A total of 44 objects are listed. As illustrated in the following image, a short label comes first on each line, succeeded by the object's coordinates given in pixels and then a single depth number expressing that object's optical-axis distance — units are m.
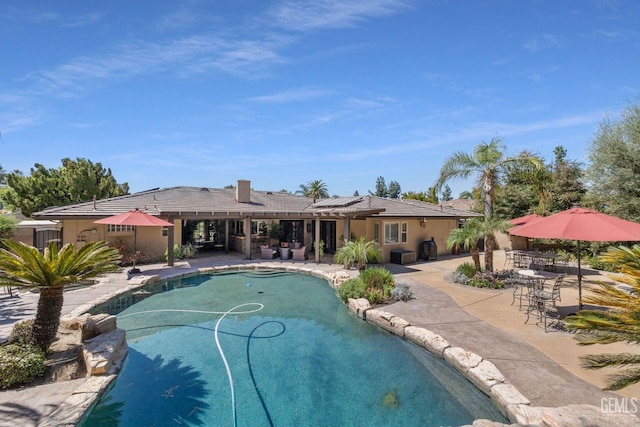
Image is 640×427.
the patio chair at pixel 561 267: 14.83
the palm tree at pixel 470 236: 12.55
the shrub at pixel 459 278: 12.80
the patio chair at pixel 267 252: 19.30
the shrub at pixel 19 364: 5.45
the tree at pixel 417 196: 47.17
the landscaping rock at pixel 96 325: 7.18
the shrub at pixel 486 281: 12.15
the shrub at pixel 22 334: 6.23
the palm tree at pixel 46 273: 6.08
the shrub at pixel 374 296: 10.23
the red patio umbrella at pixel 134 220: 13.77
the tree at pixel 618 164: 14.44
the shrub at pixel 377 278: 11.20
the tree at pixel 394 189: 70.31
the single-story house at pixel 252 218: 16.48
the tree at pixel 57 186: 24.25
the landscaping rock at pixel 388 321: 8.23
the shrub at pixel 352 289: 10.80
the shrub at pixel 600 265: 14.77
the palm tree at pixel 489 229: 12.53
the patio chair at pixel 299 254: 19.00
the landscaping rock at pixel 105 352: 6.07
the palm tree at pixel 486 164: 12.92
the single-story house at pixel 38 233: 18.55
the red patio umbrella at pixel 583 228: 7.32
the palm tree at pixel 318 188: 40.09
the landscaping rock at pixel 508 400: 4.68
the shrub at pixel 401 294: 10.52
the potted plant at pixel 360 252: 14.05
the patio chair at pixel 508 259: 17.22
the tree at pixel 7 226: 15.61
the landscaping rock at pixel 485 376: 5.42
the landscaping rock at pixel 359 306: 9.68
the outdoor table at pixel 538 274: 9.50
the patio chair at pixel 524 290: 9.53
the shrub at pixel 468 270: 13.09
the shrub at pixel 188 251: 18.92
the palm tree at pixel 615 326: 3.37
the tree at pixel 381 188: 68.44
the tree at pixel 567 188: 21.02
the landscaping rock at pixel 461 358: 6.04
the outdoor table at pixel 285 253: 19.31
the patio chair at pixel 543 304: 8.14
